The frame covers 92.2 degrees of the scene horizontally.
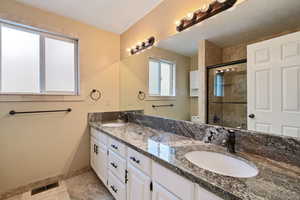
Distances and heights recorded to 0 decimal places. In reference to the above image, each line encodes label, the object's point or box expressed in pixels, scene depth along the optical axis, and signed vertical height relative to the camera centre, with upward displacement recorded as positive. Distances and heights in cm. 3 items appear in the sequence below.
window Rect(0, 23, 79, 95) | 179 +52
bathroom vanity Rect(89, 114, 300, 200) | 64 -38
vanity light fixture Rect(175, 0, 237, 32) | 120 +80
